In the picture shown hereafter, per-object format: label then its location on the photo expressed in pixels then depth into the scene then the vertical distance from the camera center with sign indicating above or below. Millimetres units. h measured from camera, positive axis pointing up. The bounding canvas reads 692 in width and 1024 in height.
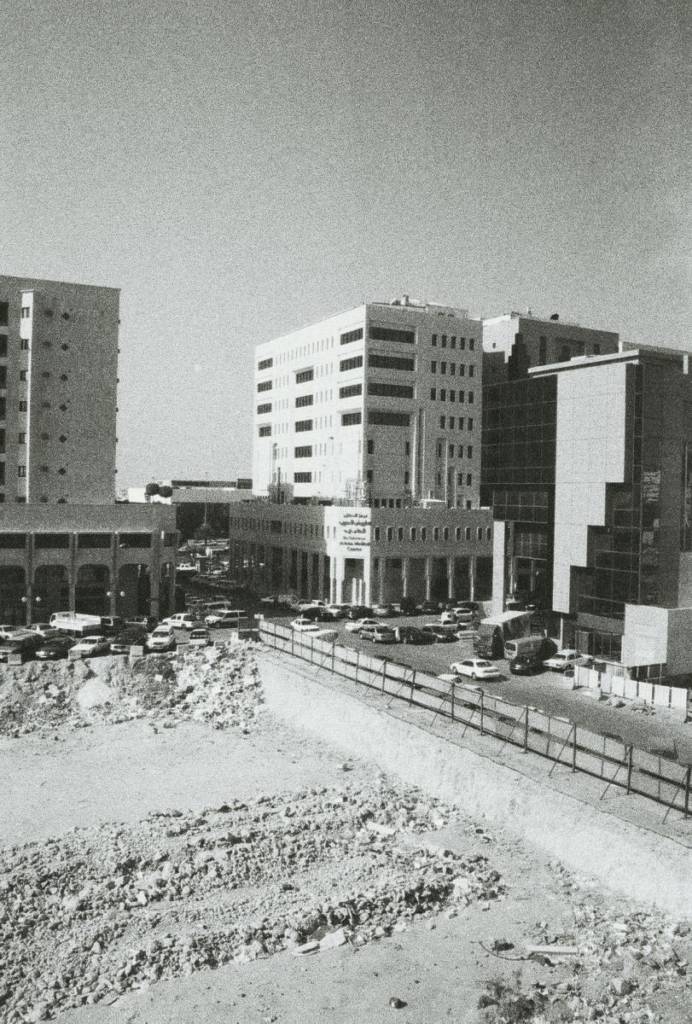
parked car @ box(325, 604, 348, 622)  77000 -8625
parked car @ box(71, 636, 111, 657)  56244 -8954
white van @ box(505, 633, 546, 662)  55688 -8122
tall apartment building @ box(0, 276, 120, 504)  77000 +9839
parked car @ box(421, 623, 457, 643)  66500 -8915
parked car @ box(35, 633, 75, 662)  55906 -9114
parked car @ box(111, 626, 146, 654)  57531 -8870
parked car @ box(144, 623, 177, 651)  58438 -8839
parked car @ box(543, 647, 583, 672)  55938 -8995
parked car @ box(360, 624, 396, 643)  64688 -8786
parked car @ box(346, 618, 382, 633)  68688 -8745
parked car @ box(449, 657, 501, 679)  52500 -9002
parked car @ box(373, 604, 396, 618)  79875 -8836
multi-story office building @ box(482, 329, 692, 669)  56625 +1325
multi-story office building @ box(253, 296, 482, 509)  90938 +10966
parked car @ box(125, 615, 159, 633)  68375 -8968
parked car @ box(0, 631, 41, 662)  55422 -8998
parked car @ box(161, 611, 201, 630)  68312 -8723
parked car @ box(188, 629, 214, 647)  59344 -8749
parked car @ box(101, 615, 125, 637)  65688 -8732
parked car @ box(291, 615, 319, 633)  67562 -8787
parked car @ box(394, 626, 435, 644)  64875 -8846
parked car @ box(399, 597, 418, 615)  81750 -8520
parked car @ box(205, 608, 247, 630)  70000 -8721
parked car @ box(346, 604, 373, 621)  77188 -8653
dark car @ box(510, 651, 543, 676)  54844 -9103
